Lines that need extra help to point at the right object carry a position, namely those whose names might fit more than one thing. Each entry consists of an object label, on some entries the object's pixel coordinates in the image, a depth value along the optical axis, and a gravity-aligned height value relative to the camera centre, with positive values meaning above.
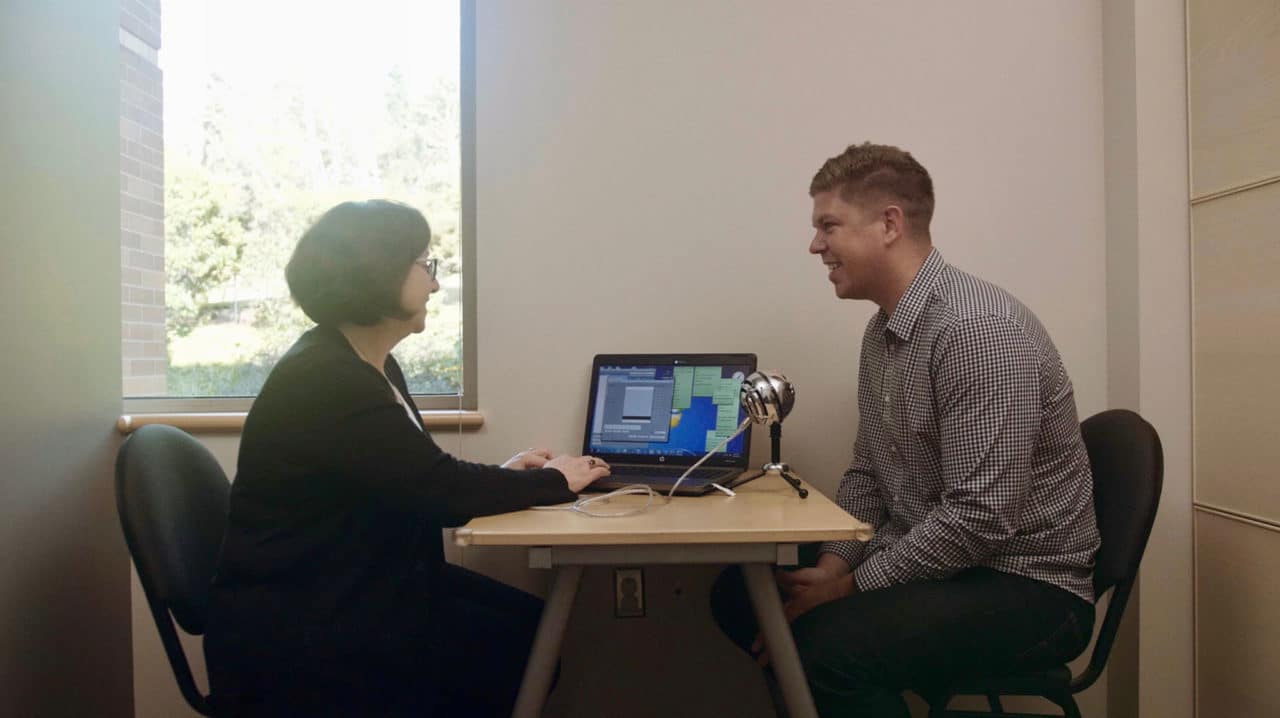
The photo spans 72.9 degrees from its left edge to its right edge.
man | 1.52 -0.27
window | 2.44 +0.58
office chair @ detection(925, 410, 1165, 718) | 1.54 -0.32
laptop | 2.10 -0.13
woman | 1.45 -0.26
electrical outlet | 2.31 -0.61
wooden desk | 1.46 -0.31
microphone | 1.86 -0.08
